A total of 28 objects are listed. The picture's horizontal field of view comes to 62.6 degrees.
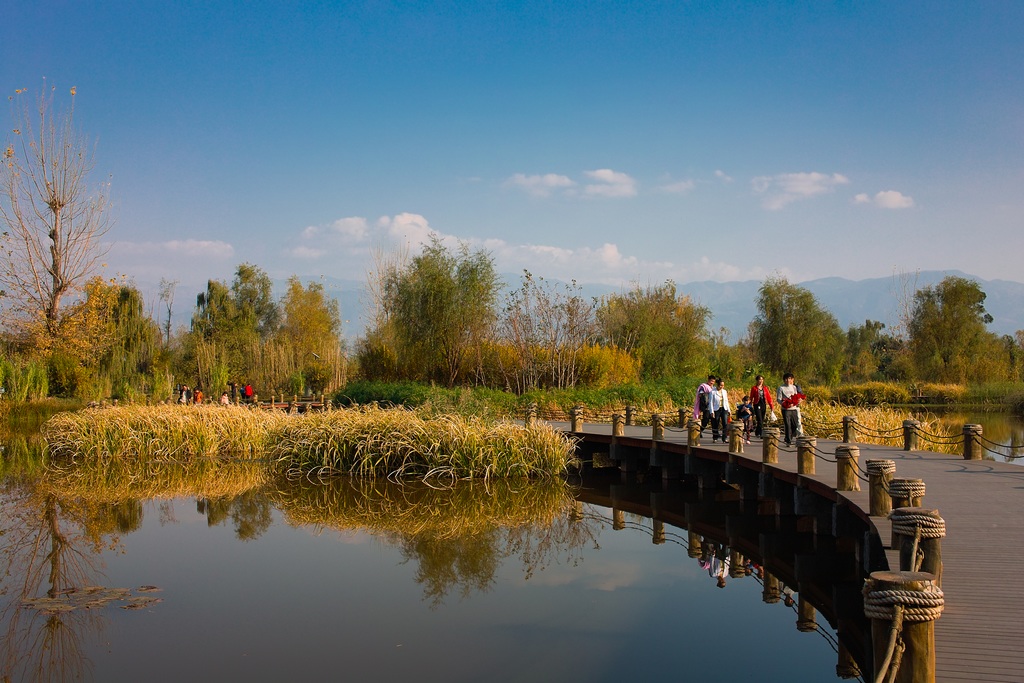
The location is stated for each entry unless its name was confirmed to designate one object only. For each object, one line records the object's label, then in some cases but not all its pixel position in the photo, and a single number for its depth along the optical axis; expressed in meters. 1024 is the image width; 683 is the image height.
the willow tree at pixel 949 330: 41.91
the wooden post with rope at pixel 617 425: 19.44
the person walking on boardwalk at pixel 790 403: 15.30
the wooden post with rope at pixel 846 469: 10.94
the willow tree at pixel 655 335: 31.27
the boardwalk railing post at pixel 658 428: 18.22
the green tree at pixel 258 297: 59.22
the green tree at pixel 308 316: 51.60
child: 17.77
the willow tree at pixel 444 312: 27.61
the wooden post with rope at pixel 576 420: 20.17
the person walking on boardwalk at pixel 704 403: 17.55
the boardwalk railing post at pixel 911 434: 15.27
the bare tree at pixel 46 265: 31.03
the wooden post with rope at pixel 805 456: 12.52
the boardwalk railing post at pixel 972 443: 13.88
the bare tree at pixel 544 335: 27.09
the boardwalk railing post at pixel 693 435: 16.69
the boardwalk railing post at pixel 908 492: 7.61
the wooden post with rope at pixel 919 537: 5.78
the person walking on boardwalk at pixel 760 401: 16.91
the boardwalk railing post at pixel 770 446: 13.70
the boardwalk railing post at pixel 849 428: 16.53
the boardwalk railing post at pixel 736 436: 15.58
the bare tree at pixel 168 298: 50.83
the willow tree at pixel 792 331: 44.31
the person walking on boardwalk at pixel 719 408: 17.52
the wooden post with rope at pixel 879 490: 9.16
